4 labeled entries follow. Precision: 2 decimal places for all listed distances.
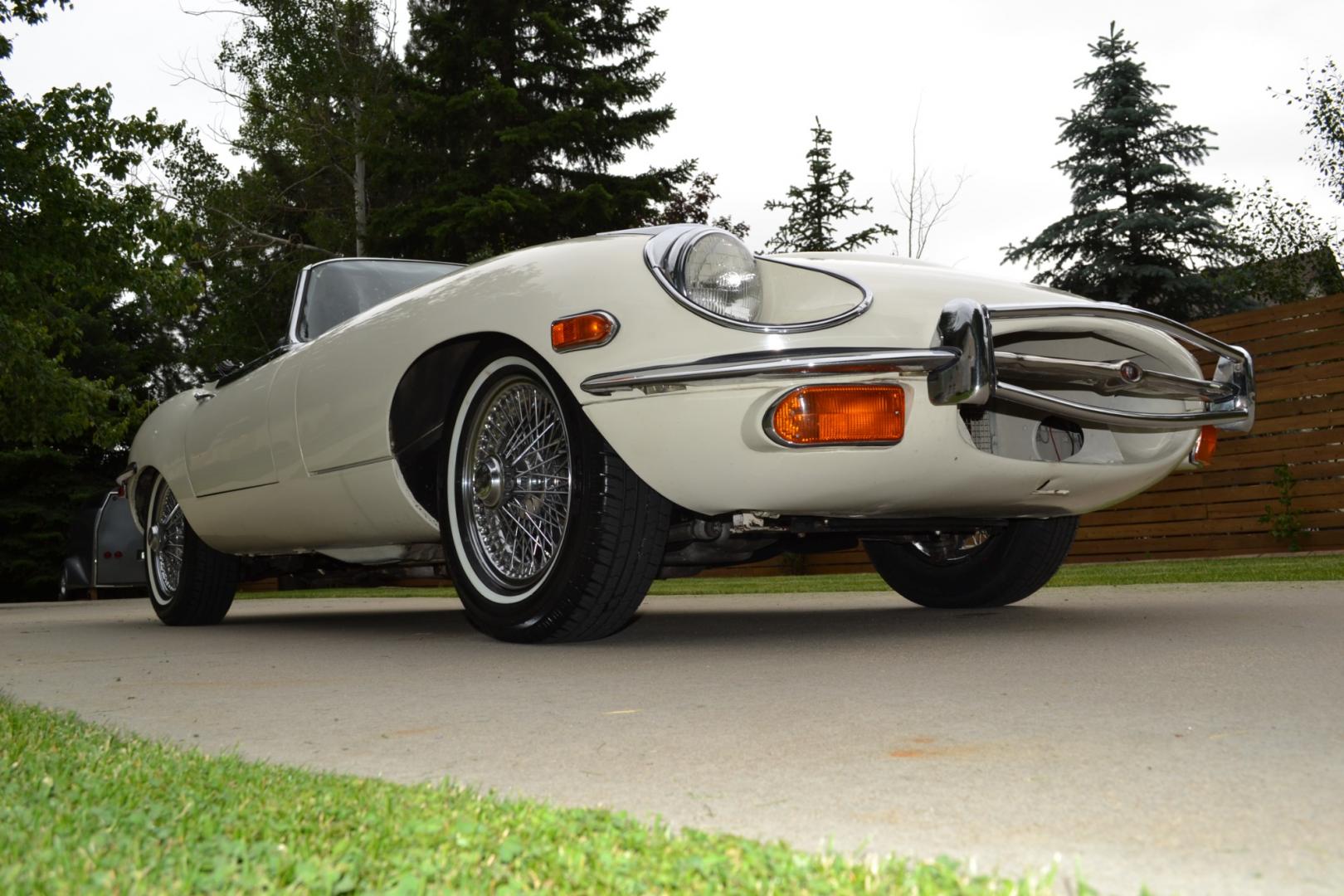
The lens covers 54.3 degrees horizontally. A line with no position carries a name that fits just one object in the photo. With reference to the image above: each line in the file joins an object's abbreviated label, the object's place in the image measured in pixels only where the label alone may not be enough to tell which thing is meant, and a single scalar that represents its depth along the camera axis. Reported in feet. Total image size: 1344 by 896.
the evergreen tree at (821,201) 101.14
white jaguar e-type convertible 11.97
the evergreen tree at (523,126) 81.05
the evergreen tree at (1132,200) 84.89
